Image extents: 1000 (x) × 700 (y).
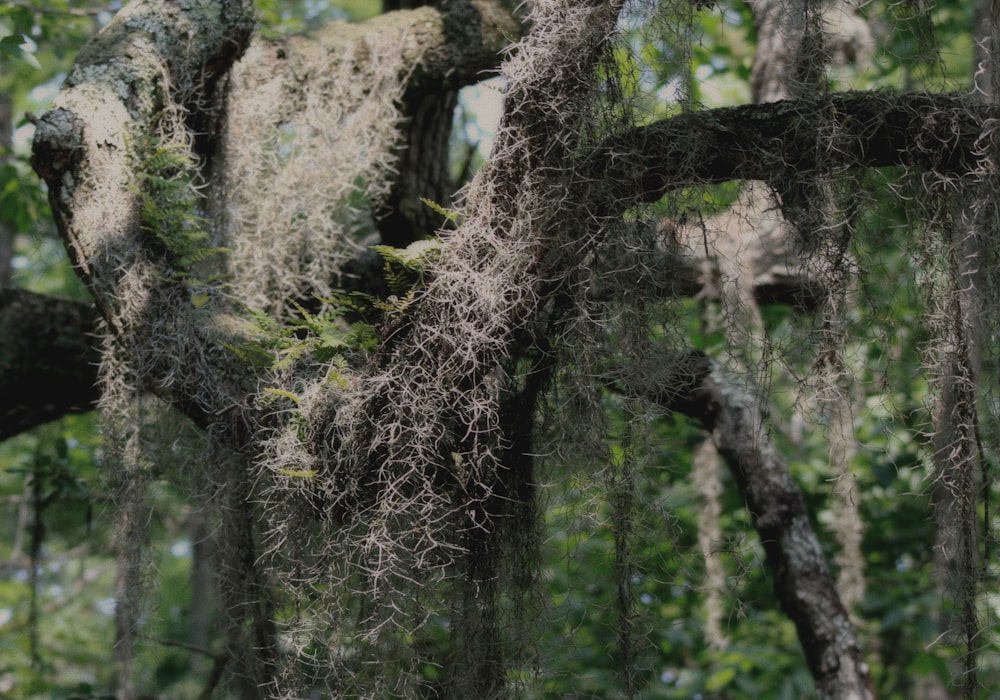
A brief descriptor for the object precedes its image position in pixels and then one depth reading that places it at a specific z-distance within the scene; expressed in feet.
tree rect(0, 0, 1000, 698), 7.36
